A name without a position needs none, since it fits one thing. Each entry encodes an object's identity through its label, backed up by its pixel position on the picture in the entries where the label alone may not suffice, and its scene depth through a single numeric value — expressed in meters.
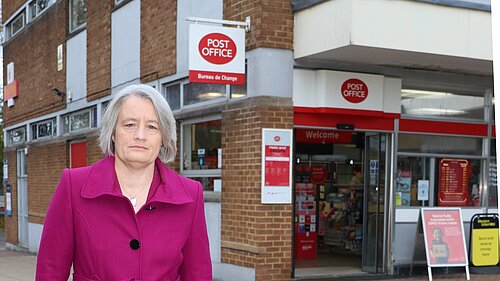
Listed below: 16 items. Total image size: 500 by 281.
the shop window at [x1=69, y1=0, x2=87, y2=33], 14.40
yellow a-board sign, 9.41
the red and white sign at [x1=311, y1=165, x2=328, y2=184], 11.09
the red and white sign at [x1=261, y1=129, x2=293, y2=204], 8.16
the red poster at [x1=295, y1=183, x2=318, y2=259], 10.66
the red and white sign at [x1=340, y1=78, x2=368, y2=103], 8.57
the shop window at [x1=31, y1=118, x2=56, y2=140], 16.13
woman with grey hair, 2.22
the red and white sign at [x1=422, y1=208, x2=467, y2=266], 8.98
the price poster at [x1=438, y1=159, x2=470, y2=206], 9.89
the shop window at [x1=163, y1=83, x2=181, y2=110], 10.26
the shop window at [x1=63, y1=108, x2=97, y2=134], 13.80
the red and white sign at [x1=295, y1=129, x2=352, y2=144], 9.62
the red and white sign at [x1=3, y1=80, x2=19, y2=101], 18.75
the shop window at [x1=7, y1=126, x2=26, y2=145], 18.56
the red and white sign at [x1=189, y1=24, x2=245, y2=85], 7.86
